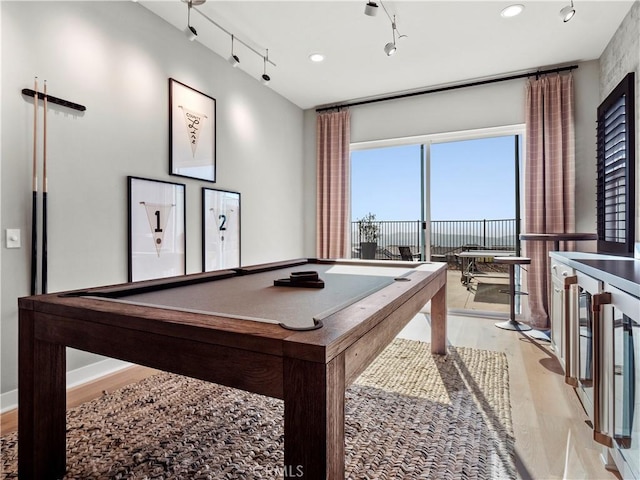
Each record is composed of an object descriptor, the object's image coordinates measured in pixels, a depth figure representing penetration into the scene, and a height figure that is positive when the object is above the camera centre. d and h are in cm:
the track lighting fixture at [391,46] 291 +161
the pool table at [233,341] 85 -30
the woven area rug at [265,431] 150 -96
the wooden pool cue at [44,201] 218 +25
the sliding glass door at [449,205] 436 +48
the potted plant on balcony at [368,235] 510 +9
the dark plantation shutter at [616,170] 270 +61
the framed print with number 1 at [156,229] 276 +10
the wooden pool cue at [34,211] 213 +18
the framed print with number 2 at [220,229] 344 +12
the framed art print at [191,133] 310 +101
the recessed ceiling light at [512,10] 278 +186
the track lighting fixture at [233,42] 257 +188
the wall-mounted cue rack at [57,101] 215 +91
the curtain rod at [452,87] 380 +188
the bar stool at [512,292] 347 -53
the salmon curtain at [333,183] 490 +81
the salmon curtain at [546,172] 371 +74
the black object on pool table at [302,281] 187 -22
